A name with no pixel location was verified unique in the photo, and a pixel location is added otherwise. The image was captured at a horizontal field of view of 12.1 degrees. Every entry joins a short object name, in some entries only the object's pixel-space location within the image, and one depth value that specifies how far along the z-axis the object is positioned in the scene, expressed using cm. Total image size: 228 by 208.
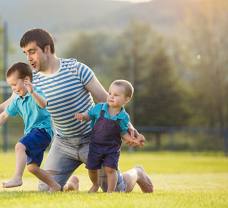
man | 927
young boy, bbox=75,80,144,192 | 930
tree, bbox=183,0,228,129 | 5836
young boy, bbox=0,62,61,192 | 927
